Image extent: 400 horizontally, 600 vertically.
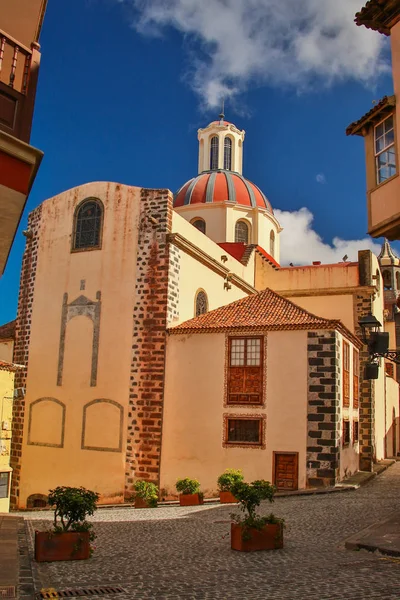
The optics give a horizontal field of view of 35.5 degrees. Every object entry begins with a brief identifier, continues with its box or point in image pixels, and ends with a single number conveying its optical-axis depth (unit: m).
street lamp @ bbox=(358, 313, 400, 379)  12.65
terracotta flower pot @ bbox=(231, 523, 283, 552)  9.52
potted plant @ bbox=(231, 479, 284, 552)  9.52
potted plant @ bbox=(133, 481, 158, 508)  18.05
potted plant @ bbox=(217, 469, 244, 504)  16.61
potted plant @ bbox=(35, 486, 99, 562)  8.55
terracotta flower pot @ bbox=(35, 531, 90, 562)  8.53
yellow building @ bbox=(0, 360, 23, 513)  19.67
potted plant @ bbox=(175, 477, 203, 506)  16.97
